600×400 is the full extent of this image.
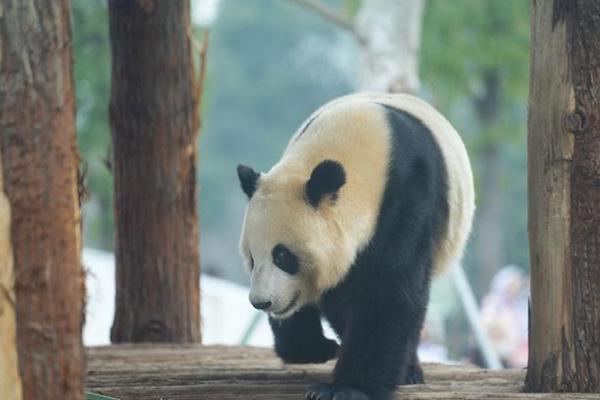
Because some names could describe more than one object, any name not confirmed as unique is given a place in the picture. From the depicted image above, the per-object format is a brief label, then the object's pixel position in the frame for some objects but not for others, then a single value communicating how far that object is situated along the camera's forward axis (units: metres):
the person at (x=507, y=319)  28.30
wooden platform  10.02
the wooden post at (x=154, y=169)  14.60
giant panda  9.82
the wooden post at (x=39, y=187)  7.15
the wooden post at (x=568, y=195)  9.74
